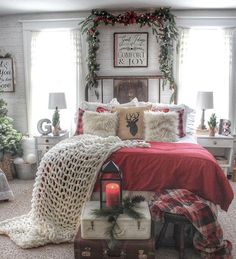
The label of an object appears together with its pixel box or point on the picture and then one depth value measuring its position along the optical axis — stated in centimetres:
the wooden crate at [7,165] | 441
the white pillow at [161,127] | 355
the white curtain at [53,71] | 464
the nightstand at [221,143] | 418
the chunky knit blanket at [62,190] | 281
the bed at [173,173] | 267
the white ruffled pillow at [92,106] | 412
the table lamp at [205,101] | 418
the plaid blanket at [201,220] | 240
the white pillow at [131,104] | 418
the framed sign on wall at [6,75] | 477
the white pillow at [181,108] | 399
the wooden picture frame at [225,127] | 432
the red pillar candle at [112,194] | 232
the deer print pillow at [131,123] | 374
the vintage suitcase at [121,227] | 228
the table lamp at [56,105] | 428
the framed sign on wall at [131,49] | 455
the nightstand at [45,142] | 425
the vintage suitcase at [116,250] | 223
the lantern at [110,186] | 233
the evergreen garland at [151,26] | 434
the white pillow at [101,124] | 370
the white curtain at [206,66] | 446
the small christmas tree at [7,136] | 432
